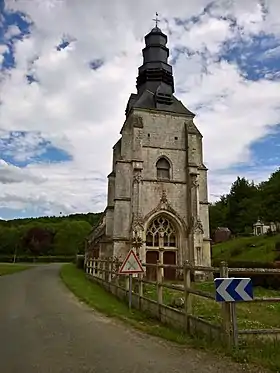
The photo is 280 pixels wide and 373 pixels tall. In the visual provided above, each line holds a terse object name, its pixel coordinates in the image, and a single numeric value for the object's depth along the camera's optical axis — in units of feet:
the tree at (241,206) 212.23
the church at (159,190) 93.04
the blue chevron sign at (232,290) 20.25
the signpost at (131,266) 37.68
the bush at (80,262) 153.71
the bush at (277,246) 127.75
